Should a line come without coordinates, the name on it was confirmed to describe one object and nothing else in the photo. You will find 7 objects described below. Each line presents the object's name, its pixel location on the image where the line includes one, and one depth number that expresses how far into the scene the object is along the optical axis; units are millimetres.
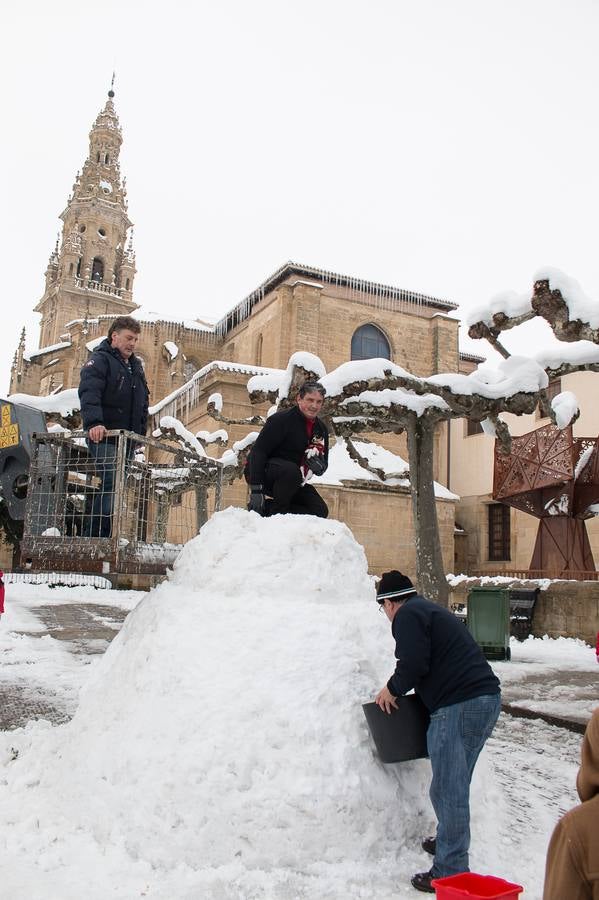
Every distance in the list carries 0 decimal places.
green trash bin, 10180
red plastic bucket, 2349
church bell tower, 52844
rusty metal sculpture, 15992
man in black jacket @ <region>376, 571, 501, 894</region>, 2988
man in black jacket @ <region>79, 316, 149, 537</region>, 4594
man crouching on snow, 4754
